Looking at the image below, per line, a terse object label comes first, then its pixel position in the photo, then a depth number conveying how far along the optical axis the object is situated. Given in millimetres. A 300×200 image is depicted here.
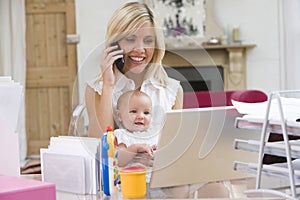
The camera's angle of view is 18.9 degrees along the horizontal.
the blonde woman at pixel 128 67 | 3019
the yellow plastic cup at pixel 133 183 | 2885
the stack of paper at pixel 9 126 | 2893
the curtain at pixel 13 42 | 8969
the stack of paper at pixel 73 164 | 2944
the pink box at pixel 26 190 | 2508
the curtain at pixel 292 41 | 8869
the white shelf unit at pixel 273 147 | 2619
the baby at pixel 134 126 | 2990
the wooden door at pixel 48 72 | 9080
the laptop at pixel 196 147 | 2968
